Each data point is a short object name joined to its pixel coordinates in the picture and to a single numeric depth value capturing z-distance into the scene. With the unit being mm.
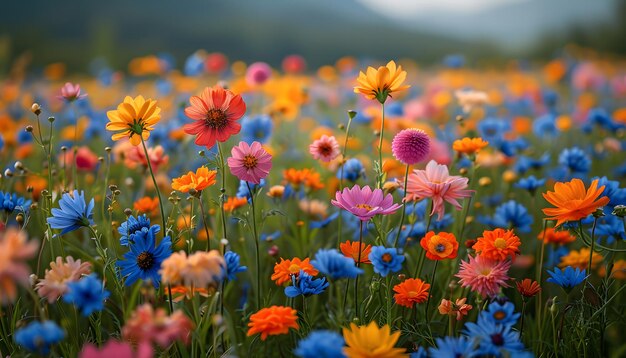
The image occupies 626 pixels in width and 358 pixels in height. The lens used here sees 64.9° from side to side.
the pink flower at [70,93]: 1314
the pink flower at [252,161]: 1017
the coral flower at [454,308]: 957
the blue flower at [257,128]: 1947
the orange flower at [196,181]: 966
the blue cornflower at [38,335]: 661
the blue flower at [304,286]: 958
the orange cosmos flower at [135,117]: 967
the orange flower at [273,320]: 841
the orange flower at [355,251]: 1020
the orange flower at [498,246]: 944
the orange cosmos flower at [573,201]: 909
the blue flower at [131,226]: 1017
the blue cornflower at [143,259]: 967
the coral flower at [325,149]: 1260
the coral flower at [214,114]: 1011
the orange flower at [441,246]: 984
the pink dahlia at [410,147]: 1041
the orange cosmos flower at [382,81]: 1033
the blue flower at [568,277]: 1033
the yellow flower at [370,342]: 742
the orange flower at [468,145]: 1267
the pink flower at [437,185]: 964
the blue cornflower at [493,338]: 801
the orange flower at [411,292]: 973
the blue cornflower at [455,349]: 789
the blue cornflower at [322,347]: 705
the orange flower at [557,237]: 1297
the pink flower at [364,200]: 957
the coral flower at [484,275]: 934
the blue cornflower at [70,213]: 982
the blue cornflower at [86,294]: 743
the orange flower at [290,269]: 998
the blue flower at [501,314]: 849
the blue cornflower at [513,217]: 1415
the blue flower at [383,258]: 945
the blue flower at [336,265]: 854
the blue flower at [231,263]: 994
